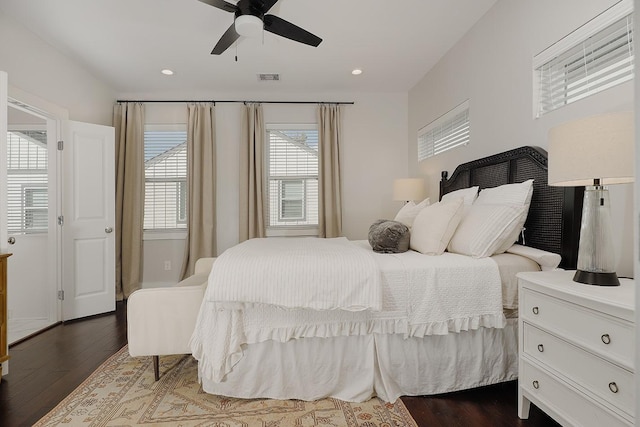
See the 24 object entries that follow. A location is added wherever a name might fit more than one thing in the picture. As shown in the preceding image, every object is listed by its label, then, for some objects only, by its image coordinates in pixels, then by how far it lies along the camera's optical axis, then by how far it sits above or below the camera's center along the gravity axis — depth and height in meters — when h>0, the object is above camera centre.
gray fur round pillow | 2.14 -0.18
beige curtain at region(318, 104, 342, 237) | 4.30 +0.57
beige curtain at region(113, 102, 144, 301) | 4.09 +0.19
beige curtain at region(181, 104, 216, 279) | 4.17 +0.36
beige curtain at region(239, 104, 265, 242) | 4.24 +0.45
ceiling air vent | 3.79 +1.73
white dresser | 1.10 -0.57
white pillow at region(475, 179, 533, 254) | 1.93 +0.09
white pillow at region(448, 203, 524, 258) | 1.88 -0.11
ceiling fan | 2.13 +1.42
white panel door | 3.27 -0.05
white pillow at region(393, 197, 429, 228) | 2.70 +0.00
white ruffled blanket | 1.63 -0.37
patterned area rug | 1.62 -1.09
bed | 1.69 -0.71
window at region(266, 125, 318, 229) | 4.47 +0.58
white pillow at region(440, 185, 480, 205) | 2.51 +0.16
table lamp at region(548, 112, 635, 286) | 1.24 +0.19
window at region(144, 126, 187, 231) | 4.35 +0.49
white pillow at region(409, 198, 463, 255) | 2.04 -0.10
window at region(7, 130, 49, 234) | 3.52 +0.38
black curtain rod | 4.29 +1.59
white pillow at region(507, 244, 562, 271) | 1.77 -0.26
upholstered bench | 1.88 -0.64
